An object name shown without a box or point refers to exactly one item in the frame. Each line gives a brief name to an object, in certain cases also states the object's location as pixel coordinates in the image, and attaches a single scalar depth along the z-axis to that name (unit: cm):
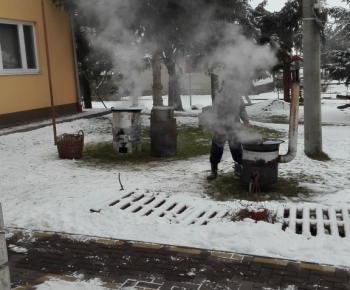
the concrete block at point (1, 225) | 227
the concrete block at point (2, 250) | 224
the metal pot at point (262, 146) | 546
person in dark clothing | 611
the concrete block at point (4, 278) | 228
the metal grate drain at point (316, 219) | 419
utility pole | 717
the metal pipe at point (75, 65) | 1281
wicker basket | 747
